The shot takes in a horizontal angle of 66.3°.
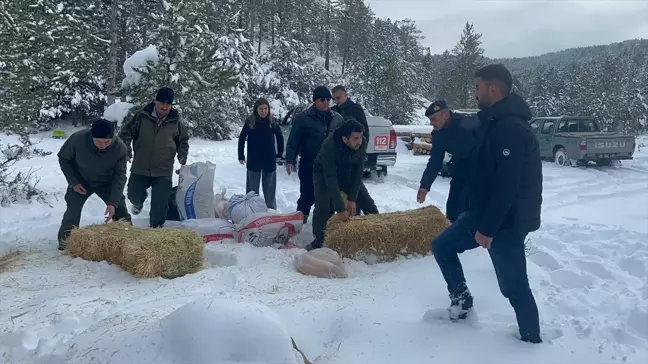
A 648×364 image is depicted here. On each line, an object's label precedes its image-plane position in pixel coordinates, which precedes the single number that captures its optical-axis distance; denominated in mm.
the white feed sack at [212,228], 5953
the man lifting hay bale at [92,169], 5312
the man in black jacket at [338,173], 5391
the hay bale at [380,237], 5414
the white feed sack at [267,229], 5816
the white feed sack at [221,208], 6686
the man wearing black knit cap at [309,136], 6613
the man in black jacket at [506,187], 3170
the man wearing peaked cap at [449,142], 4520
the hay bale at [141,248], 4594
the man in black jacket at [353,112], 6648
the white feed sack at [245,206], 6258
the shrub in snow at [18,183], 7243
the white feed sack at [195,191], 6402
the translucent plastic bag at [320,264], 4844
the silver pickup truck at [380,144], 10727
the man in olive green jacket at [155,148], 5965
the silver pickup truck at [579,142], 15133
